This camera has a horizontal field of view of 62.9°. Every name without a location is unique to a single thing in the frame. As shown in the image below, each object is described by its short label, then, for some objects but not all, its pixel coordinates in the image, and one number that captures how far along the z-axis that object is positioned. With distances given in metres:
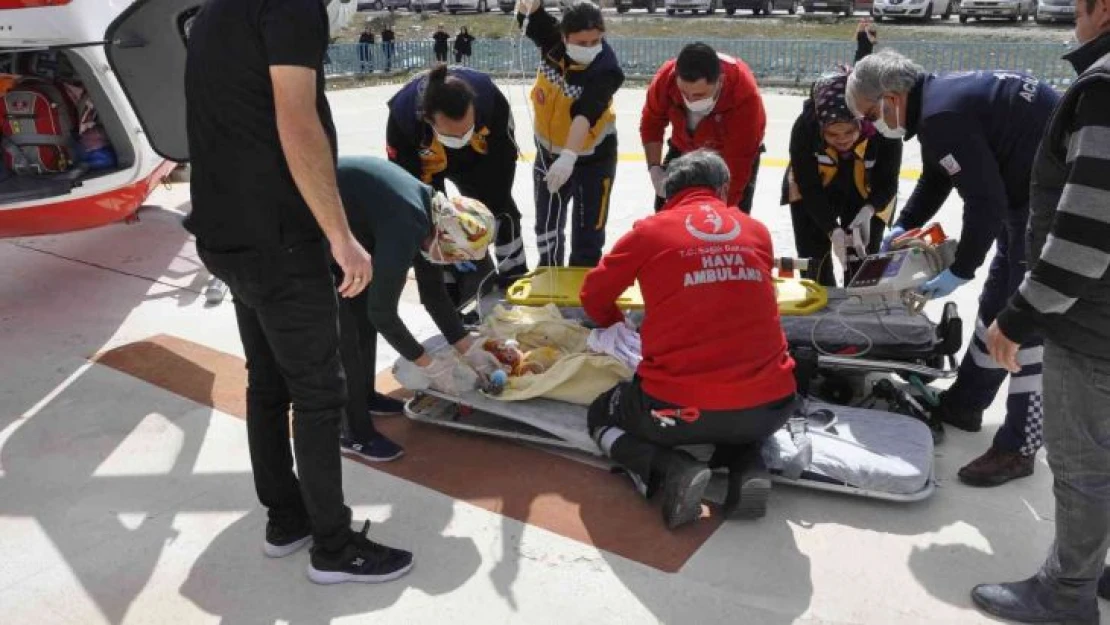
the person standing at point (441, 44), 16.94
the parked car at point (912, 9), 22.55
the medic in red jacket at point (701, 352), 2.90
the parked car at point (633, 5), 28.03
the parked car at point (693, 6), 26.86
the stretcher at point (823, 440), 3.09
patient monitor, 3.46
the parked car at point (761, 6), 25.94
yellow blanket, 3.47
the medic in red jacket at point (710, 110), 4.07
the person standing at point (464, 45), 16.55
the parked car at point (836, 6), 25.17
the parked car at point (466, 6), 30.20
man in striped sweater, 2.05
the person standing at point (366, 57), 17.70
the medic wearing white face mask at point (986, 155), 3.08
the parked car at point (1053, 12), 20.22
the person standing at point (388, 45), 17.77
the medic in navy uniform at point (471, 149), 4.07
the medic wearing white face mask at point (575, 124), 4.56
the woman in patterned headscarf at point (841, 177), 4.10
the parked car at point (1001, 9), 21.83
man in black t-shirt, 2.22
